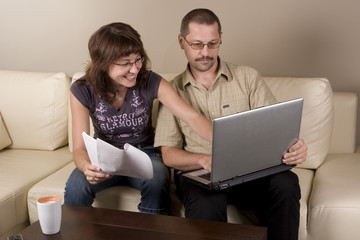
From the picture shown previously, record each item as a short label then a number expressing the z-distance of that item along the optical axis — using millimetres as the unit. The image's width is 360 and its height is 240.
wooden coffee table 1502
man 1858
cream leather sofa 1932
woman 1986
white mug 1525
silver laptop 1648
